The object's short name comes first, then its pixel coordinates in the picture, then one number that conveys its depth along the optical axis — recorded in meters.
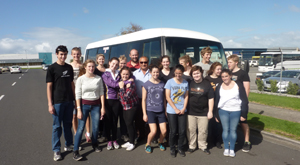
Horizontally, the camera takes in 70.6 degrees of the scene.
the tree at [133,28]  35.63
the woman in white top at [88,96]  3.86
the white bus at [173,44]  6.09
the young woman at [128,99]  4.07
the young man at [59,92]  3.70
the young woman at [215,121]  4.31
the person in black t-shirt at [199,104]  4.00
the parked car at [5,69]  44.84
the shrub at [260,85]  11.57
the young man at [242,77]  4.21
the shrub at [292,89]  10.38
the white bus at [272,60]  27.44
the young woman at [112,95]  4.13
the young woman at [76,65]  4.43
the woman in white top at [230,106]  3.92
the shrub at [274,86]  11.05
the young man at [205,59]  4.84
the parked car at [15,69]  37.50
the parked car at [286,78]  11.65
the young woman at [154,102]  3.98
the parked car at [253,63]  47.25
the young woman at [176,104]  3.94
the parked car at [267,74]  15.14
